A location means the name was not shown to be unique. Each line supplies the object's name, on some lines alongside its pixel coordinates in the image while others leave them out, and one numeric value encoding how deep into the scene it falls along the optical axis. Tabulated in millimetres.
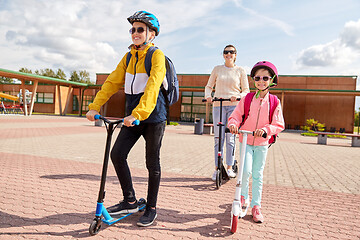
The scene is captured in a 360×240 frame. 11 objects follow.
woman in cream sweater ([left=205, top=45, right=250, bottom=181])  4566
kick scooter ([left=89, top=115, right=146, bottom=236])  2435
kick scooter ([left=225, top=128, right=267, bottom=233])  2676
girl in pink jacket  2990
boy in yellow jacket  2631
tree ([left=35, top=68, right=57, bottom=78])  70750
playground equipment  32031
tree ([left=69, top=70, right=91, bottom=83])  69062
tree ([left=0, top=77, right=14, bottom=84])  68731
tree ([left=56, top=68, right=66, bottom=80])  70500
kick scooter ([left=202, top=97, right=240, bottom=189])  4206
